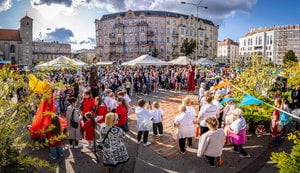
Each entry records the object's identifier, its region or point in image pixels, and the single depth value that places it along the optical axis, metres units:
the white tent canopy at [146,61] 22.50
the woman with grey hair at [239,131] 6.64
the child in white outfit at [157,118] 8.06
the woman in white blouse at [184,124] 6.74
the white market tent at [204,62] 28.70
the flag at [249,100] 6.59
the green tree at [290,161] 3.40
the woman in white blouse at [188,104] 7.56
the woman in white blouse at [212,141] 5.83
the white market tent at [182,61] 24.09
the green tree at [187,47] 54.50
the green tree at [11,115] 2.87
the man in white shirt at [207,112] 7.23
